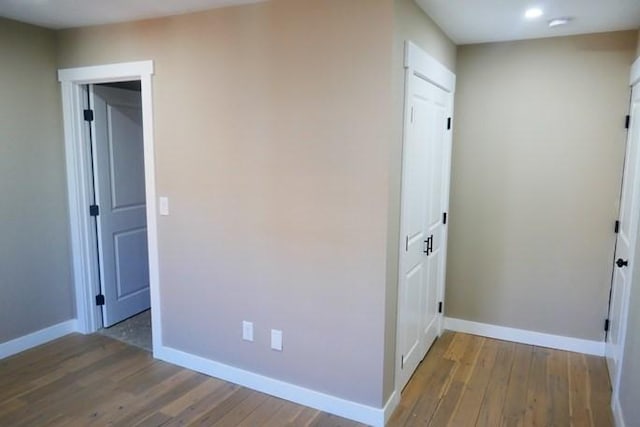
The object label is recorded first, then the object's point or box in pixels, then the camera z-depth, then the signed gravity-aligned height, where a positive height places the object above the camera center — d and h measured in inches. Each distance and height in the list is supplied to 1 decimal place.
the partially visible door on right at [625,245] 103.4 -21.4
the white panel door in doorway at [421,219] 103.0 -15.8
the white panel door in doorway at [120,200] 144.3 -14.9
